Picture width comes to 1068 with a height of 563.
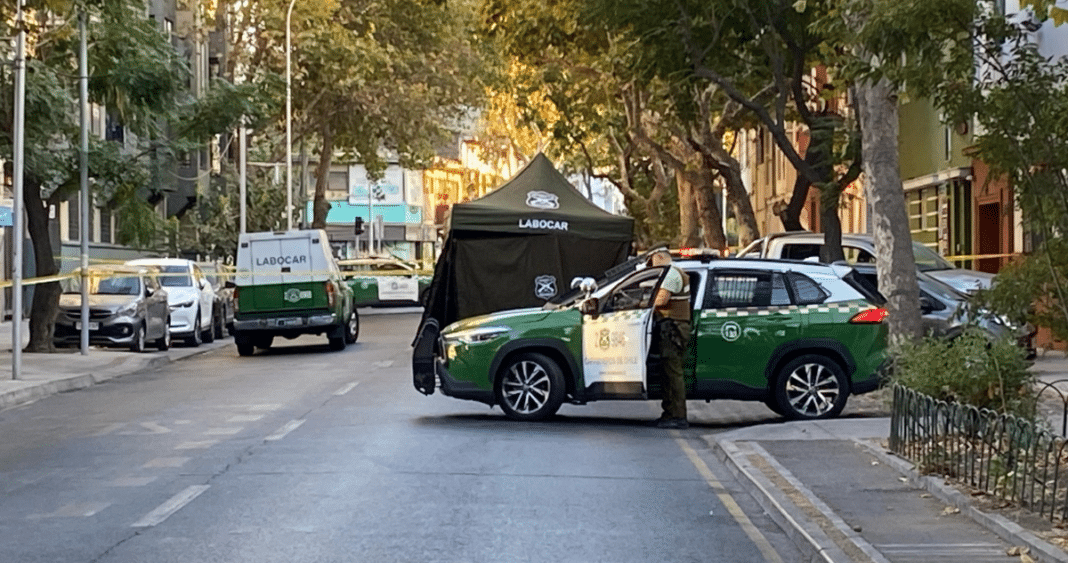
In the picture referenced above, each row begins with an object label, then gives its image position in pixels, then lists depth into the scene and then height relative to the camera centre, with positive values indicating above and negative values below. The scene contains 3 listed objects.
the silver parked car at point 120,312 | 31.70 -0.85
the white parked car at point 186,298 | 34.69 -0.66
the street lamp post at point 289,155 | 51.27 +3.24
